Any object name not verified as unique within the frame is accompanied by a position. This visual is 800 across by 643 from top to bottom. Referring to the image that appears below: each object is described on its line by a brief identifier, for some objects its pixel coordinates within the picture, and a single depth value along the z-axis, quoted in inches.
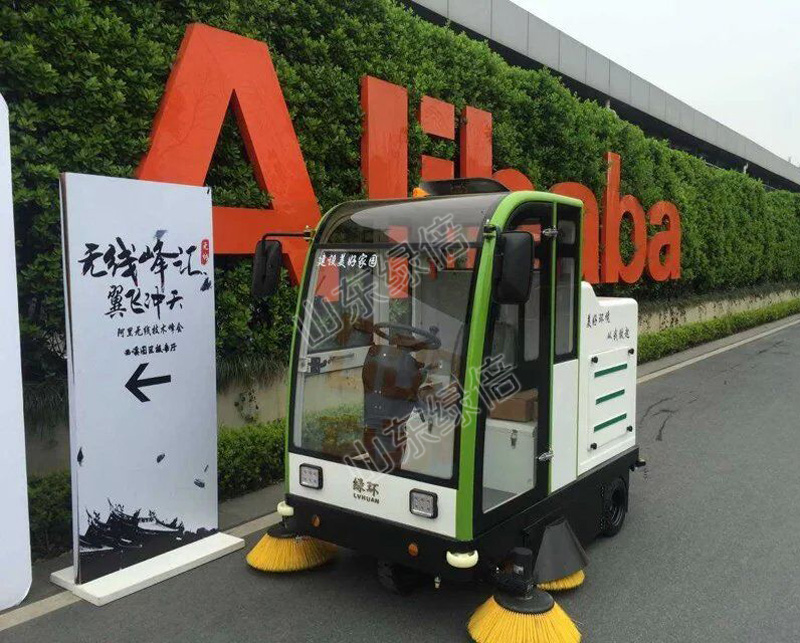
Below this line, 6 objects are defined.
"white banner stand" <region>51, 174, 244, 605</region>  166.1
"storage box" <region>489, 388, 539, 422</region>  155.5
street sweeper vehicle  141.5
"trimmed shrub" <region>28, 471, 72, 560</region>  182.9
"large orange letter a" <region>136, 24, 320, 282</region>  236.8
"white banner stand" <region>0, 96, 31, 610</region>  154.9
